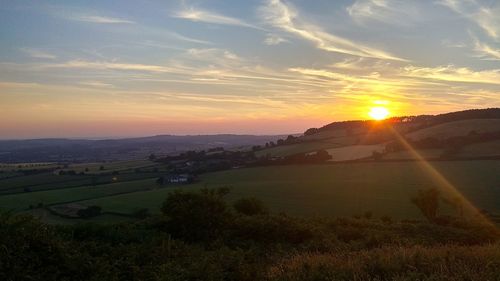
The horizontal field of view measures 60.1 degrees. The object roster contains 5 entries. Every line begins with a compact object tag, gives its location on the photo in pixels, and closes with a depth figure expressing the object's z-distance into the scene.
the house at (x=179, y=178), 77.62
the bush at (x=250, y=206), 38.53
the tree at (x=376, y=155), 80.94
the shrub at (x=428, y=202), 49.41
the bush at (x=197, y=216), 21.28
